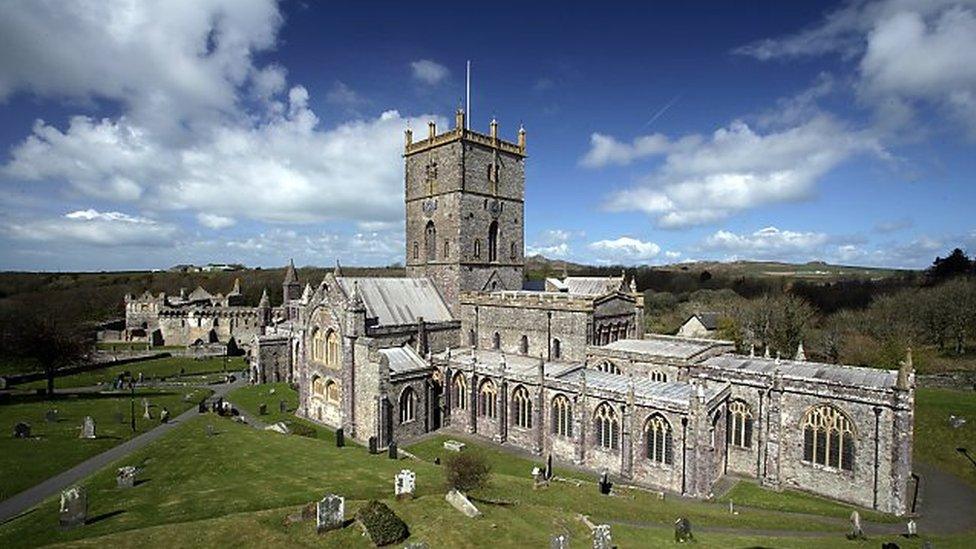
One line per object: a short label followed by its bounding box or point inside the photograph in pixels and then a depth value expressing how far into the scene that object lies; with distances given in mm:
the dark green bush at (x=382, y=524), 15453
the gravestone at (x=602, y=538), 15508
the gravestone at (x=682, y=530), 18000
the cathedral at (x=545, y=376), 24422
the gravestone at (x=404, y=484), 19094
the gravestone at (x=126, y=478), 21453
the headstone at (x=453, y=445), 29941
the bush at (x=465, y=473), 21000
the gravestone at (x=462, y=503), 17816
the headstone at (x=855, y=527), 19938
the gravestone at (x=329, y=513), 16000
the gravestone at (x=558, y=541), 14531
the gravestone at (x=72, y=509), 17016
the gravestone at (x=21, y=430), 29136
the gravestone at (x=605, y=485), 23477
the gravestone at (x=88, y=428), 29594
